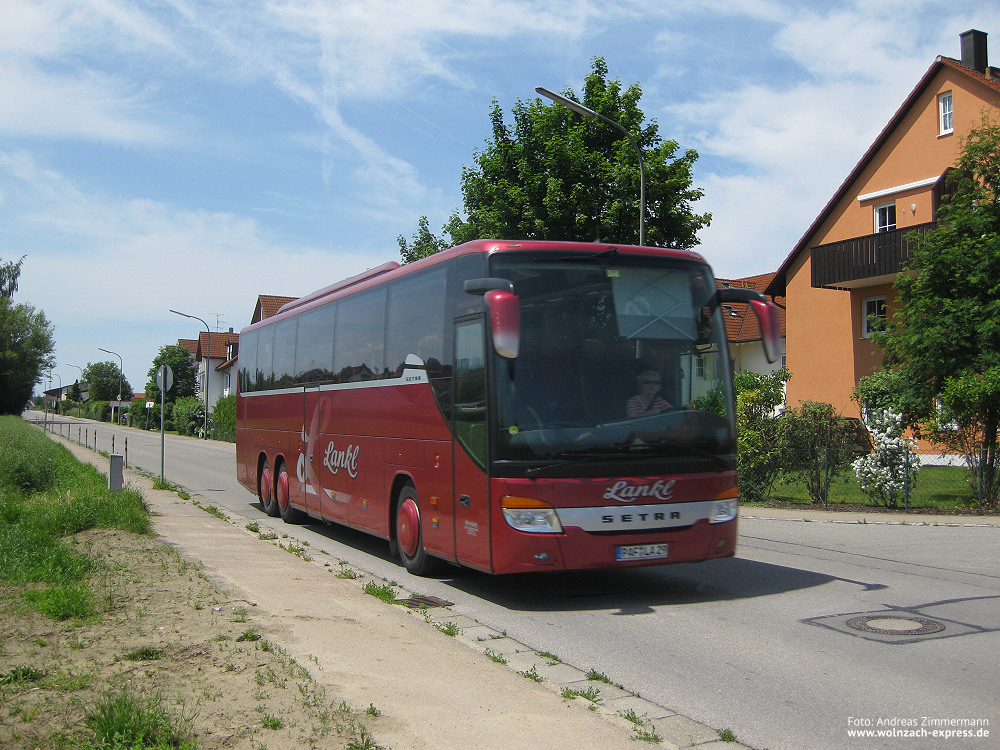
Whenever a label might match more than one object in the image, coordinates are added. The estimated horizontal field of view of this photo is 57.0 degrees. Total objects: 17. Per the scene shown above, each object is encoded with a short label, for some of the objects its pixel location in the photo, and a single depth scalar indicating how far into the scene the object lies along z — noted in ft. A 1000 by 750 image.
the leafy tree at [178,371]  287.48
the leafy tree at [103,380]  434.30
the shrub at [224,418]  189.16
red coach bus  25.82
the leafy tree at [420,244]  148.05
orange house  93.97
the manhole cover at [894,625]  23.77
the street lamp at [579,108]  58.95
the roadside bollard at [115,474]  56.34
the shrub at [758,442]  59.57
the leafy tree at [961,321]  53.93
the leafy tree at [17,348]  263.08
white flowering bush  55.77
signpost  73.26
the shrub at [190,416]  224.94
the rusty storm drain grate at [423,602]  27.55
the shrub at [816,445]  57.88
